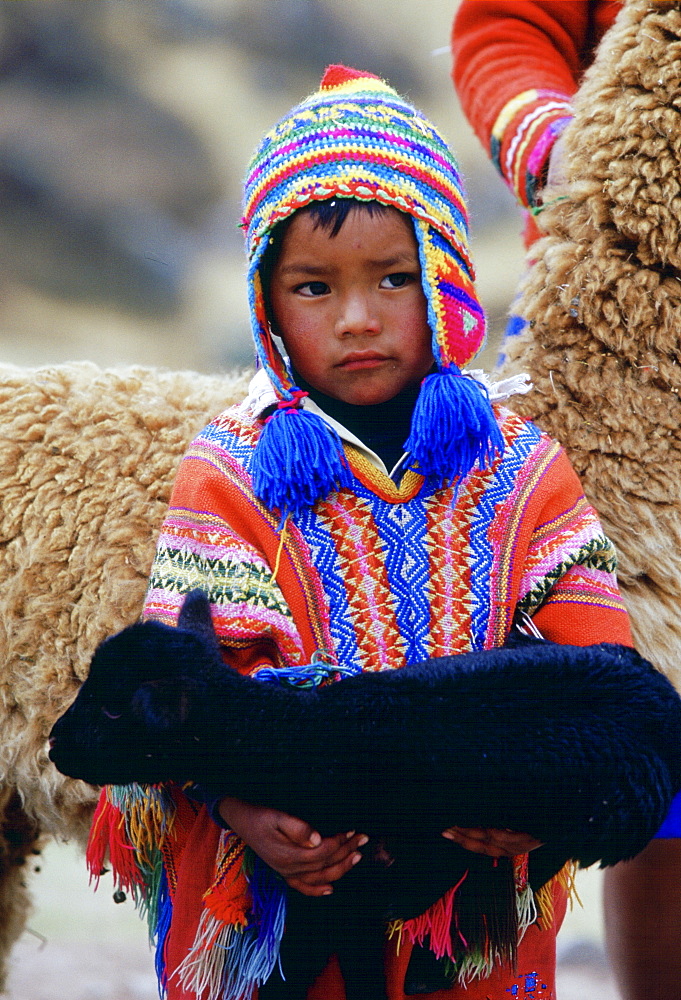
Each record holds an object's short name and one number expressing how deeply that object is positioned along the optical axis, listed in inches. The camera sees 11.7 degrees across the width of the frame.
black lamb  84.3
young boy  88.1
